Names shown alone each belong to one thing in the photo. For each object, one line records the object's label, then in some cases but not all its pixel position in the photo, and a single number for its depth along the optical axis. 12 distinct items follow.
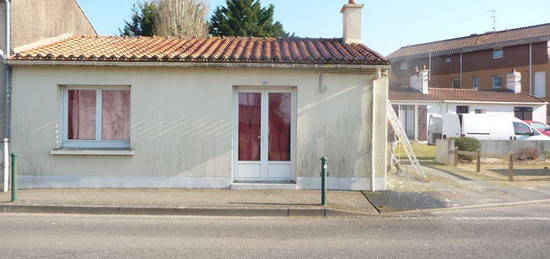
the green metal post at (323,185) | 7.94
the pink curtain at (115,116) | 10.12
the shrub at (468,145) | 16.08
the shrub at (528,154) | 16.38
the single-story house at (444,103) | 28.05
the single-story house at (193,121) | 9.68
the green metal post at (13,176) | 8.09
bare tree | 28.17
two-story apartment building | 36.53
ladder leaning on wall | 11.56
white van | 18.16
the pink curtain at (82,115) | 10.10
